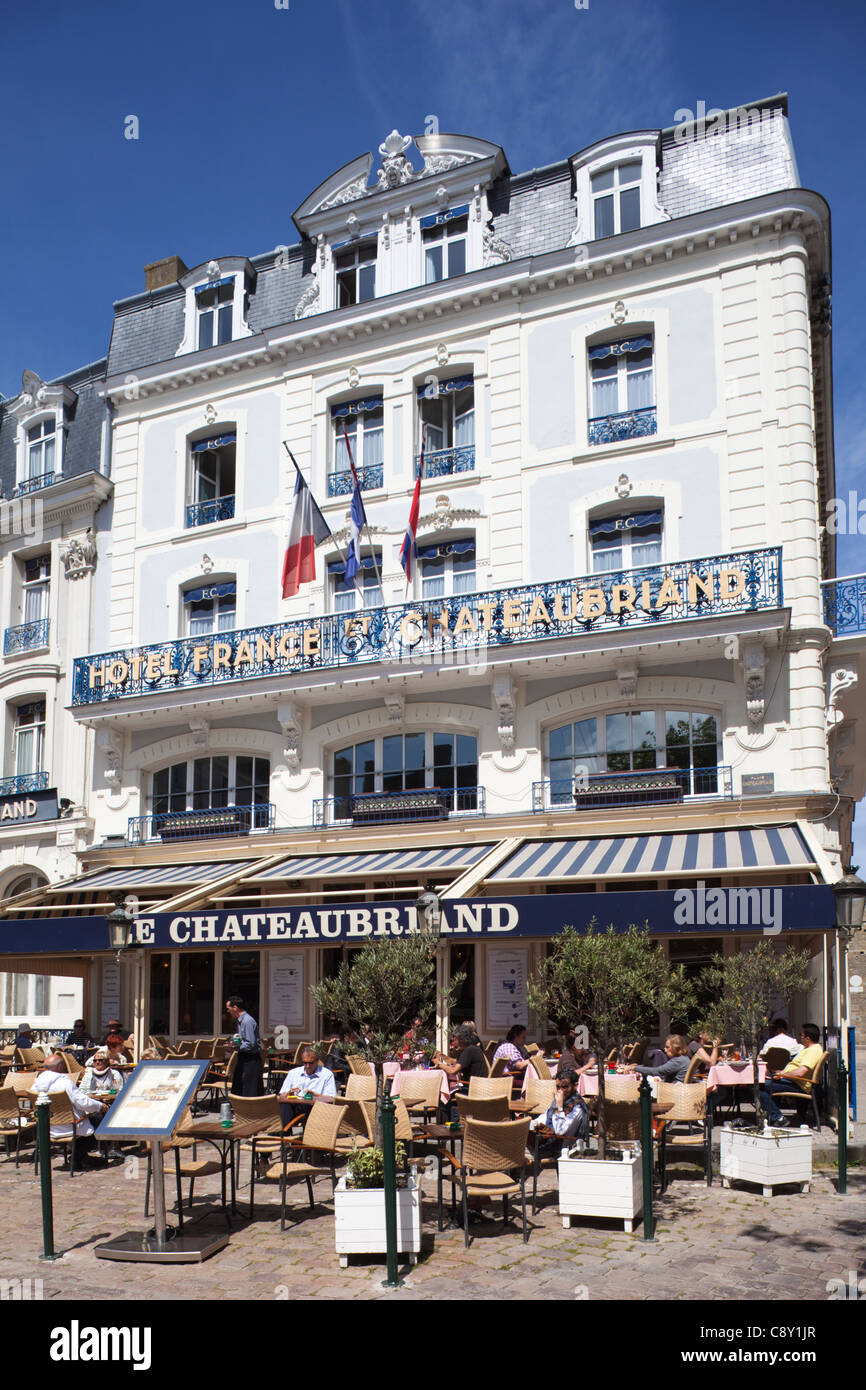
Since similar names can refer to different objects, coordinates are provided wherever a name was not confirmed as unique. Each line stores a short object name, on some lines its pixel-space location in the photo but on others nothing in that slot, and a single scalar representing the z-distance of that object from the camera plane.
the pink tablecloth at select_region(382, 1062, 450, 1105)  11.96
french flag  18.61
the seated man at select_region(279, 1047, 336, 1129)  11.12
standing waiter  12.98
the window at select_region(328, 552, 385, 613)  19.66
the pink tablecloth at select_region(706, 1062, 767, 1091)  11.51
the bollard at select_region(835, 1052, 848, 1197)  9.96
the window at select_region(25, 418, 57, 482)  24.62
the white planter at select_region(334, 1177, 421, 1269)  8.05
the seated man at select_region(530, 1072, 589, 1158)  9.73
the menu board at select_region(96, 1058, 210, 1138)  8.32
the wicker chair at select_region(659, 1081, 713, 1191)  10.56
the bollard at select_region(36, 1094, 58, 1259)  8.37
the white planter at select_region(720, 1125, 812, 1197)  9.98
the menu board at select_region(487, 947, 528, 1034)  16.97
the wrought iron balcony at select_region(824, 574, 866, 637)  16.64
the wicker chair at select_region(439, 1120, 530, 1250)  8.66
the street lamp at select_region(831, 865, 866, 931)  11.57
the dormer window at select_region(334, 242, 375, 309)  20.88
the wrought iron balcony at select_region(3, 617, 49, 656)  23.42
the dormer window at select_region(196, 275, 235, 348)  22.39
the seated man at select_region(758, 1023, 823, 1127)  11.54
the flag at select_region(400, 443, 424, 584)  18.30
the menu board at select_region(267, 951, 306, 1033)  18.61
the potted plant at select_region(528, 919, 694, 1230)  8.87
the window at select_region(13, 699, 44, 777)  23.14
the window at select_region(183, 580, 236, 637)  21.20
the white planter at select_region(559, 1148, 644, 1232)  8.79
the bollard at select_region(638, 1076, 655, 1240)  8.44
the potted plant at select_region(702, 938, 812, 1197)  10.01
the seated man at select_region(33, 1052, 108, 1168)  11.80
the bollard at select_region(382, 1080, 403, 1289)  7.55
